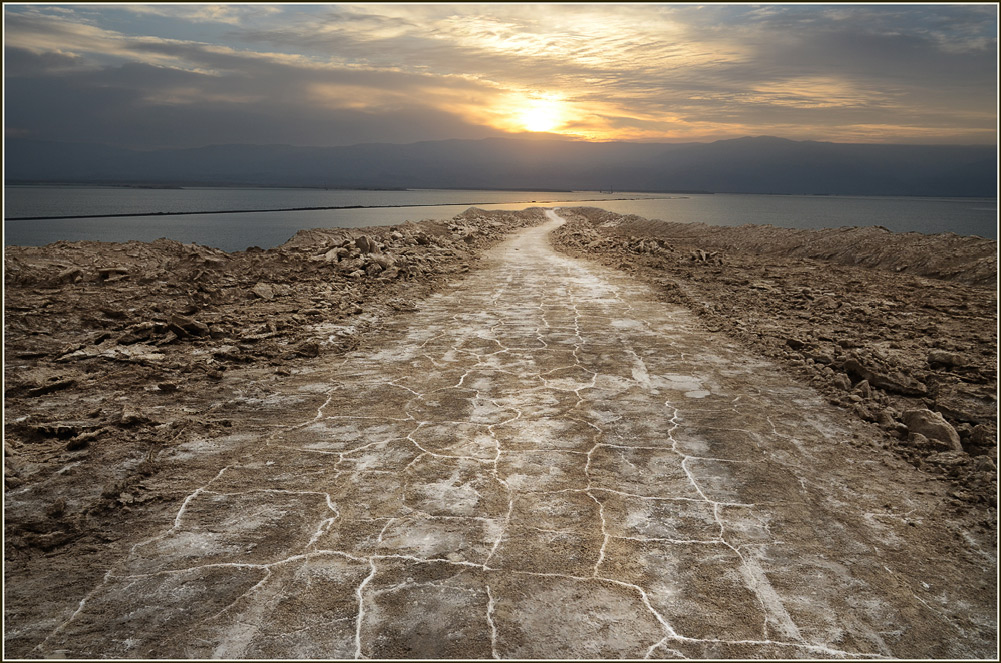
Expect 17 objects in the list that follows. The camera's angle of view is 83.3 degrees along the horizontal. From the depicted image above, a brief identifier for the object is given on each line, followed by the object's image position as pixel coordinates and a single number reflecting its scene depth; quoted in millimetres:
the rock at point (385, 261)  10766
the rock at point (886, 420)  4152
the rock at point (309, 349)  5895
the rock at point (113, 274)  7980
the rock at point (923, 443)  3842
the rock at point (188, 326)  6102
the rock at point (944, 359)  5367
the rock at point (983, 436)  3838
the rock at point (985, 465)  3430
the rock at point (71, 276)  7512
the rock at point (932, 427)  3857
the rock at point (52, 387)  4508
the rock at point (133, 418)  3971
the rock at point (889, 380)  4795
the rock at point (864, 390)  4707
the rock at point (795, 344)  6144
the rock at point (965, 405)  4348
